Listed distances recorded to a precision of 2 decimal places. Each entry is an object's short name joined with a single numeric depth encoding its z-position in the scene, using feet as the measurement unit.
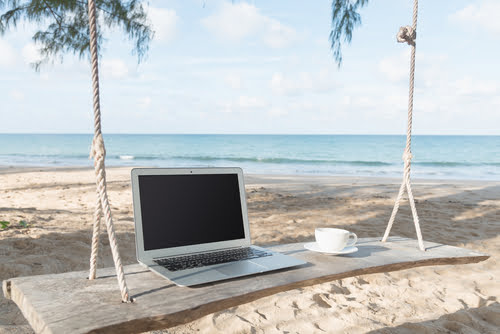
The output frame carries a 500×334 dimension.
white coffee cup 4.89
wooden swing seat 2.87
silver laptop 4.21
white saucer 4.92
